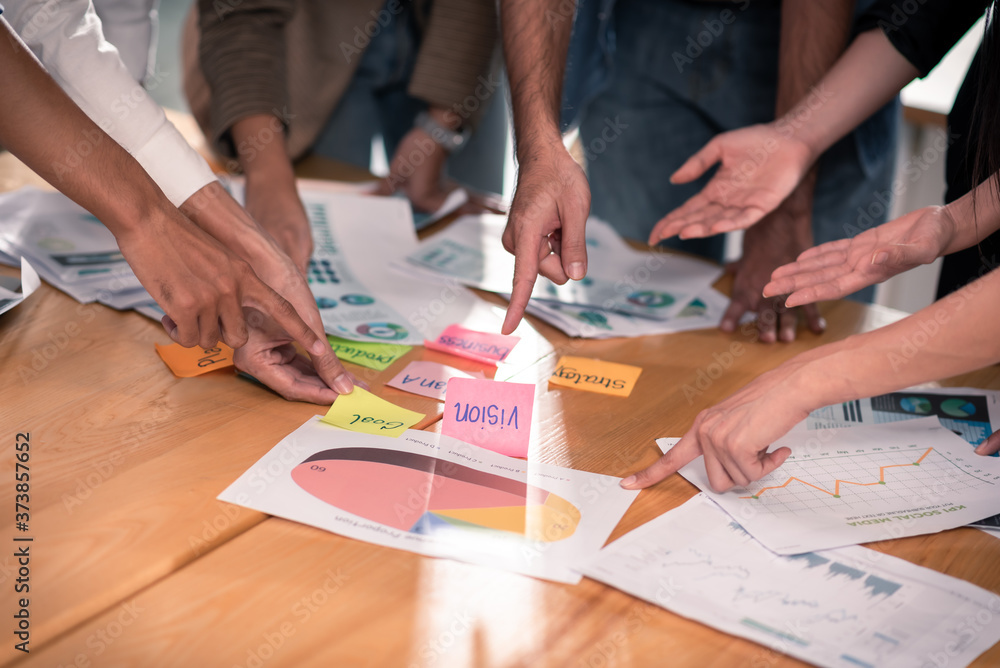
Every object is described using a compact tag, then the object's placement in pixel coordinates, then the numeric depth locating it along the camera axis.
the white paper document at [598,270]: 1.14
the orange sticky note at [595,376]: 0.92
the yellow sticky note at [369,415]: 0.79
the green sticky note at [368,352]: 0.94
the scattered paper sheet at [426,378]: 0.88
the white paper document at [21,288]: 0.96
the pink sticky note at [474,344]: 0.97
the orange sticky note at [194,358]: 0.88
